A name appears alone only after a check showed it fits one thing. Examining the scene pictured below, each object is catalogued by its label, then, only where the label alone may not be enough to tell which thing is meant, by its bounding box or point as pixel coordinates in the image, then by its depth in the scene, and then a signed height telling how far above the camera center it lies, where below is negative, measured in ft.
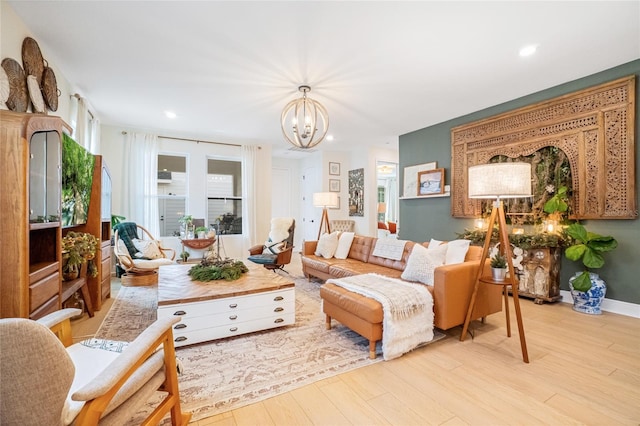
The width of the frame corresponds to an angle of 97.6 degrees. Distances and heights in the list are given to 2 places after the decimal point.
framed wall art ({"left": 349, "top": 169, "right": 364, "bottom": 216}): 23.18 +1.57
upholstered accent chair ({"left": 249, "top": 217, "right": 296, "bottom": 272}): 15.49 -2.14
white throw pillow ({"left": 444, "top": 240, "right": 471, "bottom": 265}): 9.47 -1.41
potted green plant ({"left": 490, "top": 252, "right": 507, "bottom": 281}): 7.70 -1.59
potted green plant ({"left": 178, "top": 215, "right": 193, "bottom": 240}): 18.32 -1.00
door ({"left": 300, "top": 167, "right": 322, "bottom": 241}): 25.14 +0.57
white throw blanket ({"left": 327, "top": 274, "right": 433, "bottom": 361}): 7.14 -2.74
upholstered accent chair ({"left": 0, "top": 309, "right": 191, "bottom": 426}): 2.69 -1.93
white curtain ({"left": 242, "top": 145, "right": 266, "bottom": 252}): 20.94 +1.05
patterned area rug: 5.76 -3.76
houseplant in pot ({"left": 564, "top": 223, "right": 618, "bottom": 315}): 9.97 -1.90
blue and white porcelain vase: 10.14 -3.15
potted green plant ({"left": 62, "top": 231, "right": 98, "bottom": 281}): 8.87 -1.30
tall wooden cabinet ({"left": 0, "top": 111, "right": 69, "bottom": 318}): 5.10 +0.10
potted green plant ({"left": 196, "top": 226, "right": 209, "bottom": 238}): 18.13 -1.31
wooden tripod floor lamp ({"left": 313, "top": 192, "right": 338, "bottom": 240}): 18.58 +0.72
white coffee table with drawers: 7.65 -2.73
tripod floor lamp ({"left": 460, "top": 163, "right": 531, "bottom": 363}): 7.42 +0.61
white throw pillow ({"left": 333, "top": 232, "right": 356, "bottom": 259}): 14.44 -1.79
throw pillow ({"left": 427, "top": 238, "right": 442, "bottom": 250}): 10.63 -1.30
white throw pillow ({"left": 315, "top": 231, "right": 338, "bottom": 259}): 14.62 -1.85
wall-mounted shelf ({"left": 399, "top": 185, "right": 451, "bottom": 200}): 16.16 +0.94
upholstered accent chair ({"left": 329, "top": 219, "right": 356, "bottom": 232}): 23.88 -1.22
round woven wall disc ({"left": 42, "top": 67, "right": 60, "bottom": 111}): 9.11 +4.11
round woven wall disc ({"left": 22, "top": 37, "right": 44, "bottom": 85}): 8.00 +4.58
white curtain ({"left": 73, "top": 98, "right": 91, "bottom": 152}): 12.28 +4.03
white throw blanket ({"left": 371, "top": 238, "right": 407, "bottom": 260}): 12.08 -1.69
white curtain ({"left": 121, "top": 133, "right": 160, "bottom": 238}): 17.57 +1.94
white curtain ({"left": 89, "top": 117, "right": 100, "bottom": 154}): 14.88 +4.19
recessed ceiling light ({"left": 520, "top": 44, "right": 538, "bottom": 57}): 8.86 +5.20
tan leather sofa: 7.24 -2.63
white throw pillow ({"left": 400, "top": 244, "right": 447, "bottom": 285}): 9.00 -1.74
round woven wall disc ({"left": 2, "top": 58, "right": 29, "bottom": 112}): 7.18 +3.39
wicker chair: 13.41 -2.26
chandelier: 11.11 +3.61
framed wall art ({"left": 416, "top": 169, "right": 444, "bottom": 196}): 16.55 +1.75
